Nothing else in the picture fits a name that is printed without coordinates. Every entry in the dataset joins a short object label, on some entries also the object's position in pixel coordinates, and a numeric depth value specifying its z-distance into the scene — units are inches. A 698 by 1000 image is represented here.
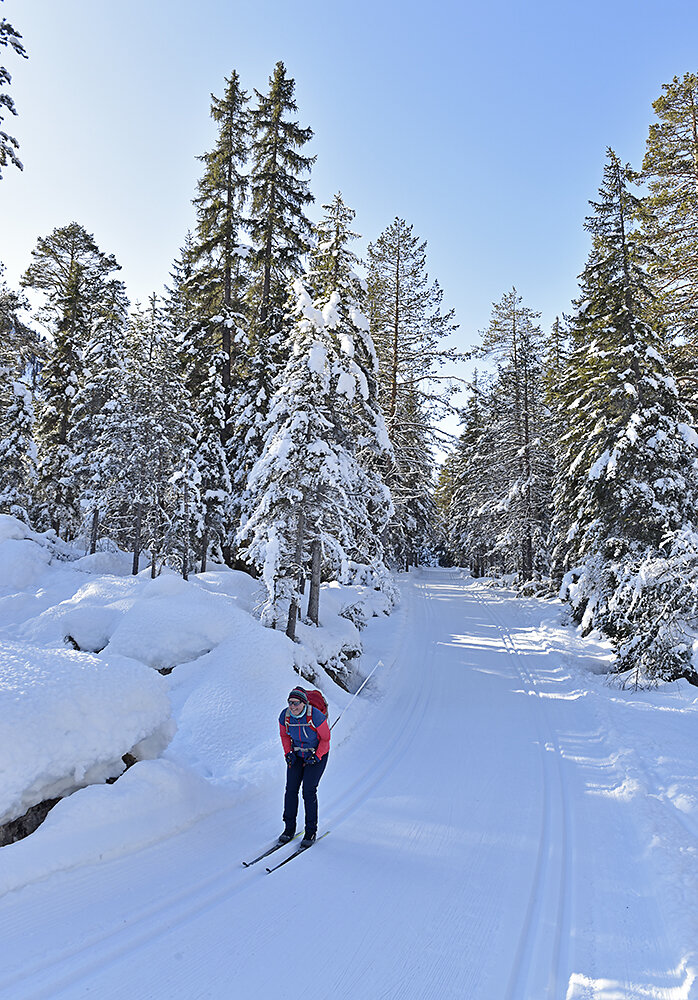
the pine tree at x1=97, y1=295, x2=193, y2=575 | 815.1
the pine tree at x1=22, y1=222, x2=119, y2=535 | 1007.0
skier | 242.1
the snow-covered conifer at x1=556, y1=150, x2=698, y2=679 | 526.9
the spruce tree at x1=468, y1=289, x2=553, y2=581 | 1233.4
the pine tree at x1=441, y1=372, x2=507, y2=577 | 1386.6
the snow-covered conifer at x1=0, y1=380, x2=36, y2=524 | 808.9
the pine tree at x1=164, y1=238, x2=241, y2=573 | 855.7
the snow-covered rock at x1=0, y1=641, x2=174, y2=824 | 201.3
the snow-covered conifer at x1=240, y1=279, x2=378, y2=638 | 526.3
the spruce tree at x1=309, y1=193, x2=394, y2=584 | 567.2
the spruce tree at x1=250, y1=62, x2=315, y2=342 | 829.2
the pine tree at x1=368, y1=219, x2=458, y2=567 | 920.9
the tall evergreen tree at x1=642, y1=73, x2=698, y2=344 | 617.3
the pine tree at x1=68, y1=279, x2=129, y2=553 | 921.5
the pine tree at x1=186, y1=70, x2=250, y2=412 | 867.4
